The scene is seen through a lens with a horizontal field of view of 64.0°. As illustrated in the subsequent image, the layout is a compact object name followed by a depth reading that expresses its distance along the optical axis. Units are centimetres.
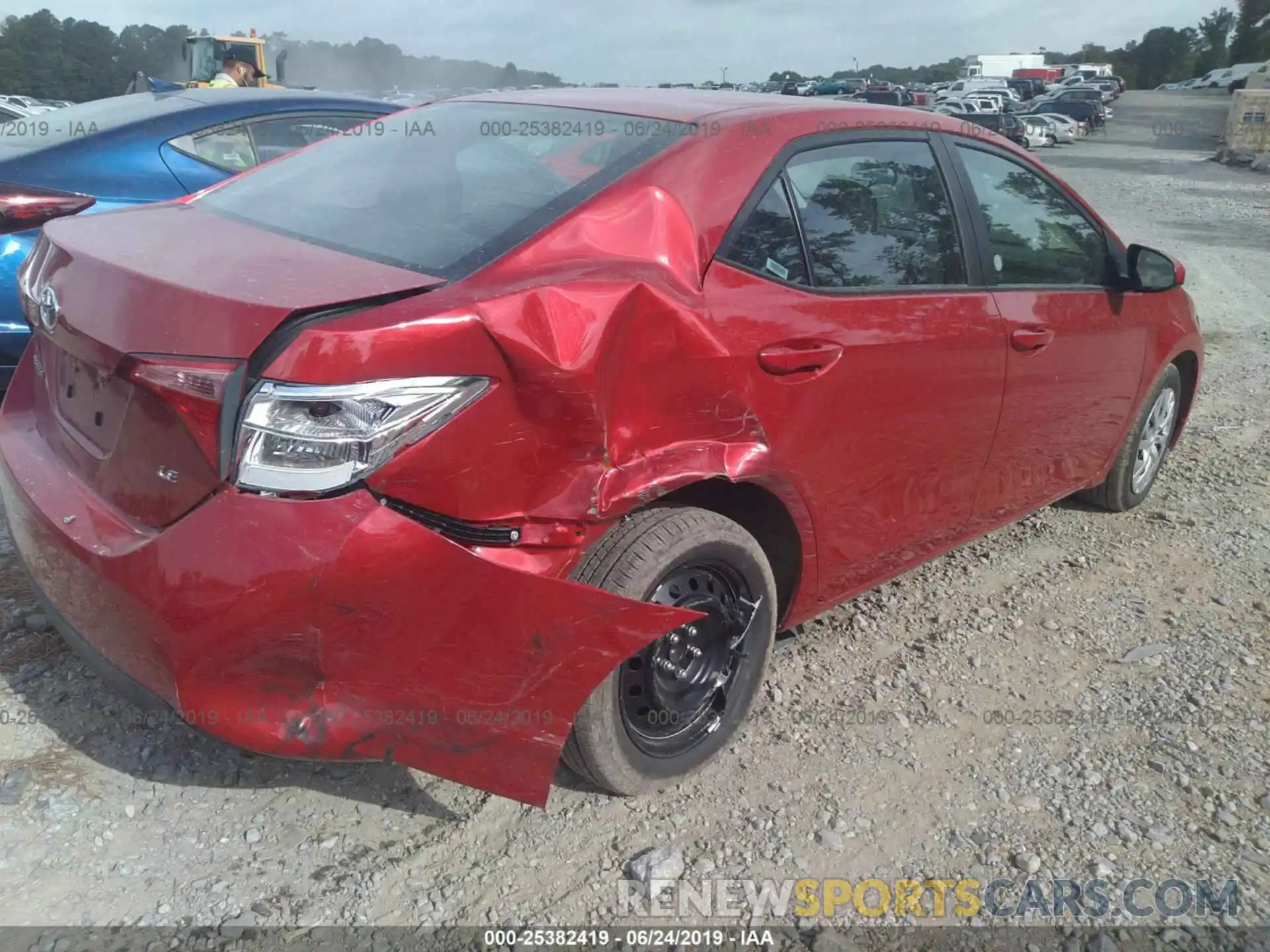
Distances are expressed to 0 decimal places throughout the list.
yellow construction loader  2120
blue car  383
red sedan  191
